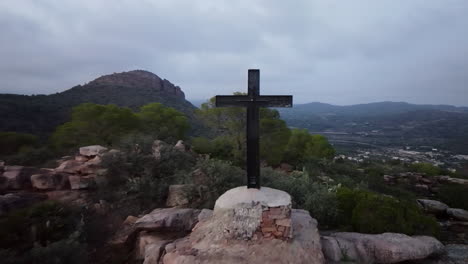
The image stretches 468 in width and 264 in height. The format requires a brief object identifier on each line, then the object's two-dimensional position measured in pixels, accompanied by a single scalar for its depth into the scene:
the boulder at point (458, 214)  8.88
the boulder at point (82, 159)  9.19
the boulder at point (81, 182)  7.31
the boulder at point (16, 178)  7.02
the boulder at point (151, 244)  4.20
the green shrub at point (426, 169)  19.98
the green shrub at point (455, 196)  11.59
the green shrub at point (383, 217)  5.78
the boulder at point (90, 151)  9.45
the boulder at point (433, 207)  9.88
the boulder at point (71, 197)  6.48
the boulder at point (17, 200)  5.54
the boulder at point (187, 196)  6.56
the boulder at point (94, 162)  8.31
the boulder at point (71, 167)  8.09
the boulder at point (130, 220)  5.70
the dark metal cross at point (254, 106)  5.04
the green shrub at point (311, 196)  6.26
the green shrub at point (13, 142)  13.84
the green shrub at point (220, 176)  6.98
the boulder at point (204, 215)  5.21
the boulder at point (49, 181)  7.13
